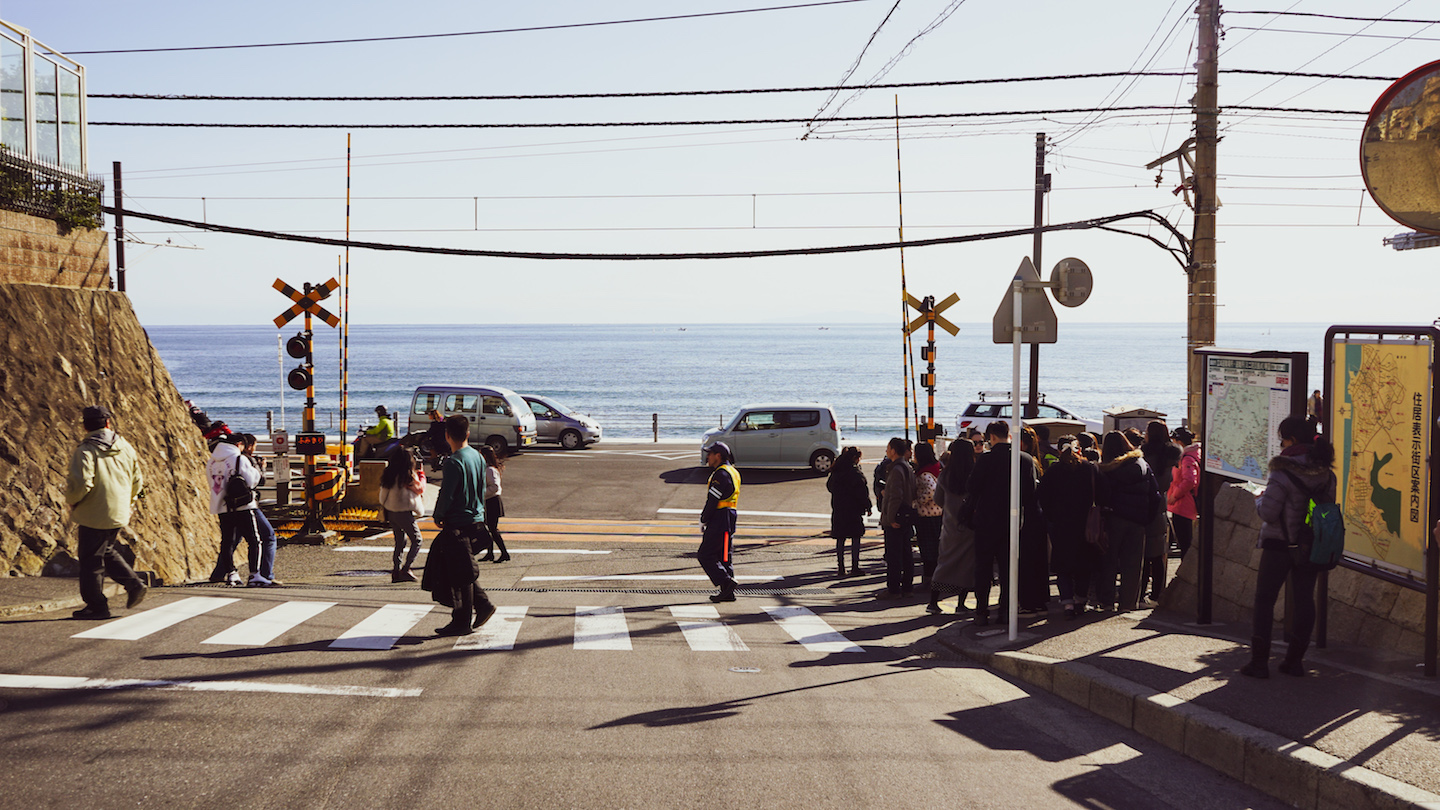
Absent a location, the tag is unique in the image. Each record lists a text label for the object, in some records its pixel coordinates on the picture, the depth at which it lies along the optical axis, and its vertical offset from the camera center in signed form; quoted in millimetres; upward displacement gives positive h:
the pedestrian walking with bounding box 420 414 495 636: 7793 -1415
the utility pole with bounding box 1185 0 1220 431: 12633 +2286
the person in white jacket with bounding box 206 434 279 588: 10742 -1863
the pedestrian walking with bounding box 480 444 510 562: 13016 -1951
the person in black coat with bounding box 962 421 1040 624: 8727 -1349
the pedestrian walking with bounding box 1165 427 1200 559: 10508 -1423
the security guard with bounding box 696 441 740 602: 10383 -1702
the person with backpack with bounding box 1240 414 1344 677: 6168 -1130
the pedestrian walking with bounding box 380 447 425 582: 11938 -1712
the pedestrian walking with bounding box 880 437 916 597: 11062 -1815
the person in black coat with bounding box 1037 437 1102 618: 8789 -1409
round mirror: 5625 +1262
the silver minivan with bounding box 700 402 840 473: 25719 -2082
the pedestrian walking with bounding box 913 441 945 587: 11023 -1651
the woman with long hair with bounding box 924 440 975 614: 9375 -1713
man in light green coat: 7641 -1148
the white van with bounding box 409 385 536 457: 29859 -1641
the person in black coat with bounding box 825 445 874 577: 12383 -1746
